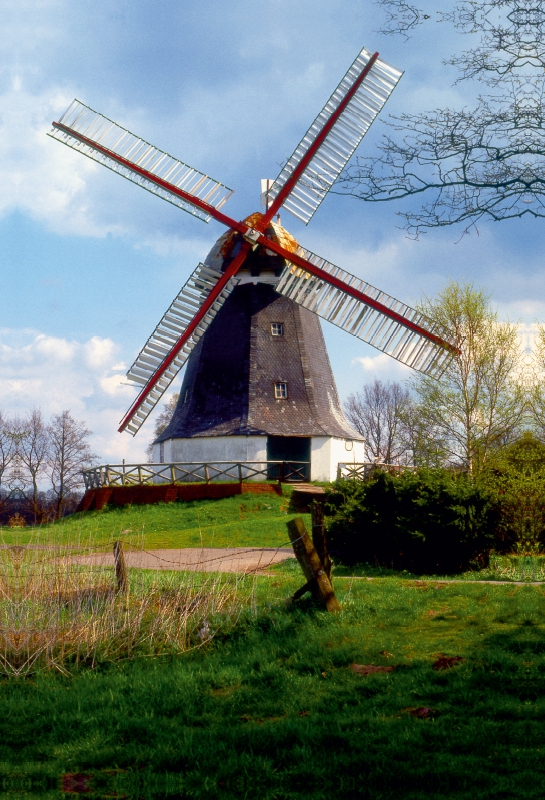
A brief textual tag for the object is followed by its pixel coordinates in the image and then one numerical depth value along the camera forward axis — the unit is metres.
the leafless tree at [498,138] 9.10
